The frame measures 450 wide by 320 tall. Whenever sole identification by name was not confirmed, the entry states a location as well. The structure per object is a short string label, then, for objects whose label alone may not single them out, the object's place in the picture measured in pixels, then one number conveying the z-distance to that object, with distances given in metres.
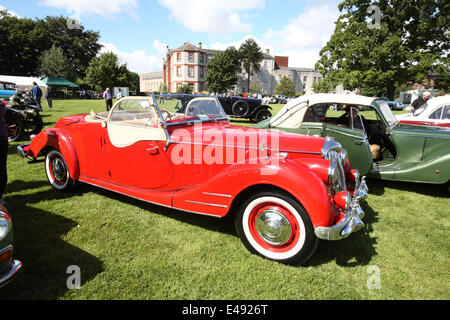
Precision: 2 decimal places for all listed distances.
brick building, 56.78
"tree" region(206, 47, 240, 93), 50.83
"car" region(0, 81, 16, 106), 16.06
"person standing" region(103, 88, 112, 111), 16.56
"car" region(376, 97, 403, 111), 25.32
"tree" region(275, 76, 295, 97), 64.94
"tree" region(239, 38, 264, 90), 64.94
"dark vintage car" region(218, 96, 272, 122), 15.25
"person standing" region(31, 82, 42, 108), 13.83
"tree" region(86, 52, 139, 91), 44.12
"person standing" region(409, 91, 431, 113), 8.55
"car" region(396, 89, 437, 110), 37.66
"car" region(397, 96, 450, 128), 7.21
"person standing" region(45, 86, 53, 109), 17.36
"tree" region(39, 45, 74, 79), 41.06
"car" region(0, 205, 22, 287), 1.96
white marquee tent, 28.89
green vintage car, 4.60
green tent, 36.12
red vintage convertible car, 2.49
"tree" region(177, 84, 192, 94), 47.40
